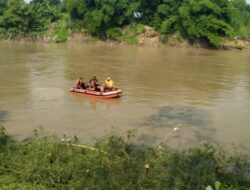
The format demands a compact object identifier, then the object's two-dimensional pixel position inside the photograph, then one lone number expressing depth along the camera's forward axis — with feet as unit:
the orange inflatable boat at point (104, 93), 57.00
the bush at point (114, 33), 159.22
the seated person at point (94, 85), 58.75
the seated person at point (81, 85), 60.61
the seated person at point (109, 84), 59.79
